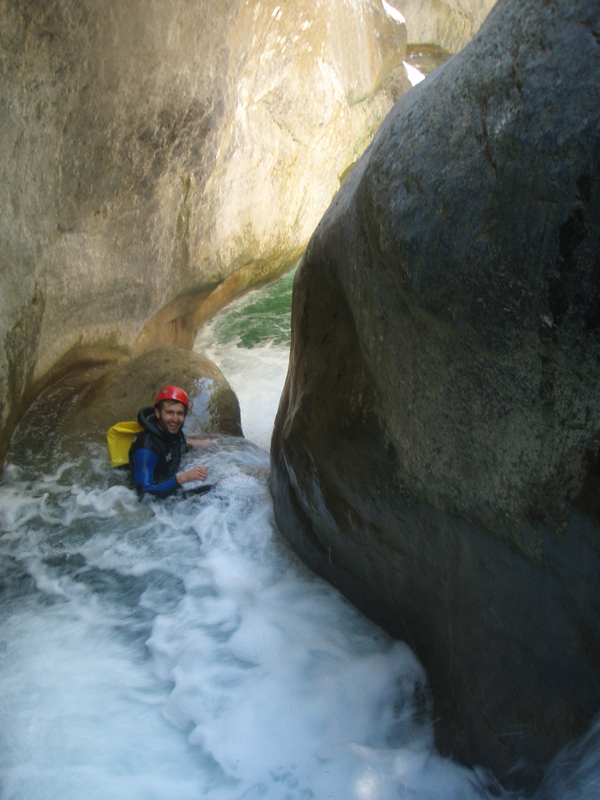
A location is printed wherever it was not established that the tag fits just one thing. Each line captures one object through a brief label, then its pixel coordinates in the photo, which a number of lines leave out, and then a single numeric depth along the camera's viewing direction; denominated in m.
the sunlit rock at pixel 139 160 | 3.87
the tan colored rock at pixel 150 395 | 4.66
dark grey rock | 1.60
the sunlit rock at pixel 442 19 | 15.27
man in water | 4.11
